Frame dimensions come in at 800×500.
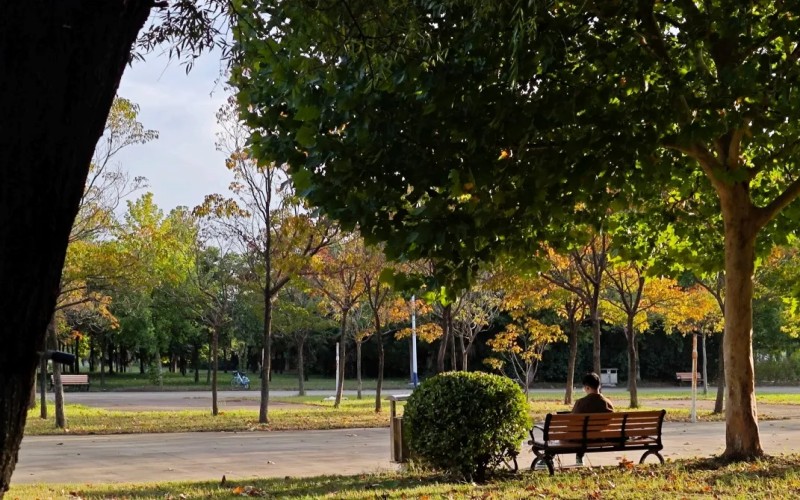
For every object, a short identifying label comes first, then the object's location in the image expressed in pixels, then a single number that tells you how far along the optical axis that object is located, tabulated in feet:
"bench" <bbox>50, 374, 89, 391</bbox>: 118.68
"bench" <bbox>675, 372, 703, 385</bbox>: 138.67
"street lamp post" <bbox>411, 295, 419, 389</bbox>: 97.91
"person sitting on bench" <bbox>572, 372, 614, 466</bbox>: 35.09
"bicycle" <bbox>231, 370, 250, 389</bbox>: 145.93
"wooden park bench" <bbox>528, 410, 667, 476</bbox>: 32.35
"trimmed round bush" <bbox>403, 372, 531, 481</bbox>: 30.76
